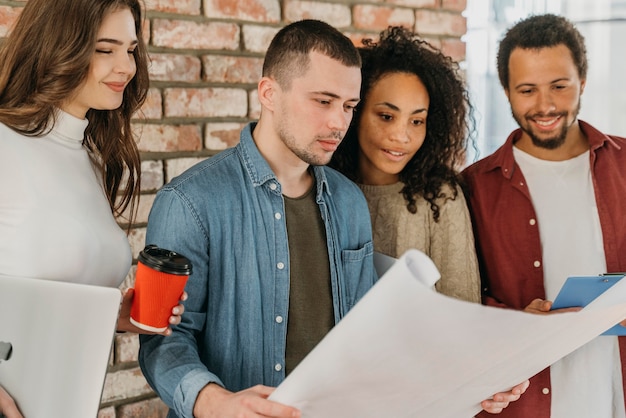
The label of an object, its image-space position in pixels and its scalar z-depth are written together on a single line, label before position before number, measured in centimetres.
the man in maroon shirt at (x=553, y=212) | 189
